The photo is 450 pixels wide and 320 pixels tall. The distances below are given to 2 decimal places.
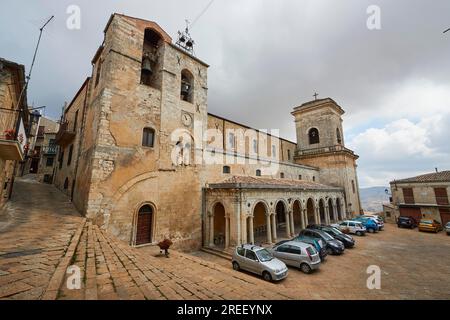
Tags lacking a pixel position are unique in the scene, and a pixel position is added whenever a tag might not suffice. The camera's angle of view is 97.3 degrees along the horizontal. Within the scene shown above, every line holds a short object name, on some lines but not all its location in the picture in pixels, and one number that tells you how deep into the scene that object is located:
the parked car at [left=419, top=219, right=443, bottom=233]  20.75
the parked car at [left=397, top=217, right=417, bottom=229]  23.39
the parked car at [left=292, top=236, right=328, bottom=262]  11.92
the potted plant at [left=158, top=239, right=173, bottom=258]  9.75
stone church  10.89
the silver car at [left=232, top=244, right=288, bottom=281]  9.20
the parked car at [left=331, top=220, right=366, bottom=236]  19.38
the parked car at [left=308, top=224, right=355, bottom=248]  14.88
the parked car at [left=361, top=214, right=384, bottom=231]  22.12
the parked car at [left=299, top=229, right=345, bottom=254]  13.19
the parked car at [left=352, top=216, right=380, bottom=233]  20.95
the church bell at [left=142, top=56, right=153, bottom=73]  13.73
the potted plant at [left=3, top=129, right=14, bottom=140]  7.88
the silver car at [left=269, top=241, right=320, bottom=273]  10.27
